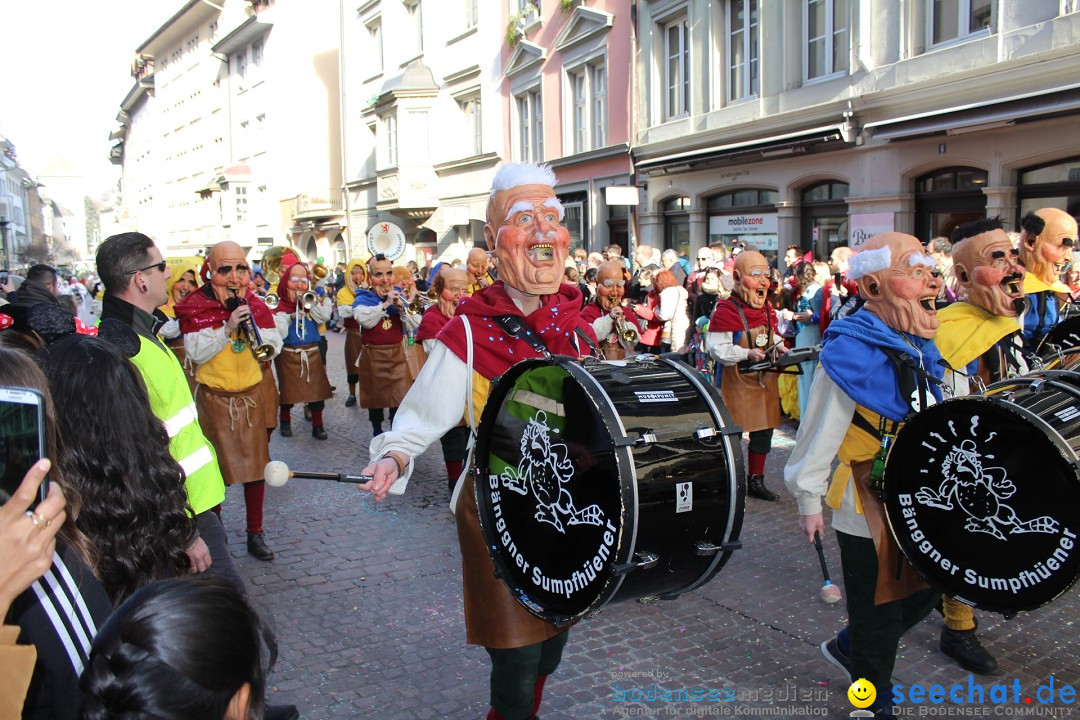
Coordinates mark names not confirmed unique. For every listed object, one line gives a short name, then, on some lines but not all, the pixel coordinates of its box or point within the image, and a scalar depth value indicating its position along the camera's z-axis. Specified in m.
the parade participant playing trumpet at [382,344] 8.67
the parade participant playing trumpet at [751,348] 6.63
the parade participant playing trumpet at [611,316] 7.55
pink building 18.75
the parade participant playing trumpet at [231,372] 5.67
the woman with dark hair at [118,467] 2.45
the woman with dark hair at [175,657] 1.41
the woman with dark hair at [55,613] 1.62
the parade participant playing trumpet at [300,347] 9.26
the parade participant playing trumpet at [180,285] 9.73
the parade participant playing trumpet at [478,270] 10.65
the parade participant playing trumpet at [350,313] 9.96
